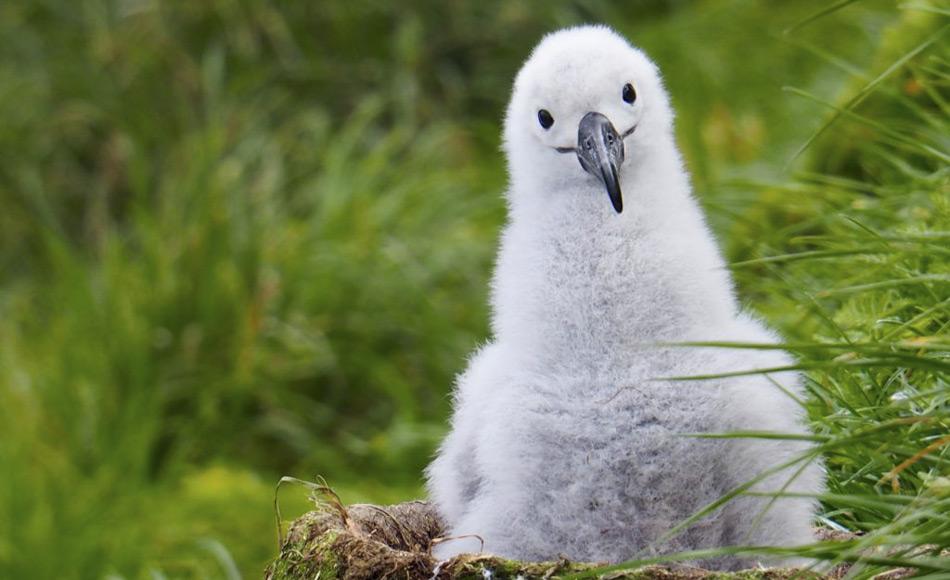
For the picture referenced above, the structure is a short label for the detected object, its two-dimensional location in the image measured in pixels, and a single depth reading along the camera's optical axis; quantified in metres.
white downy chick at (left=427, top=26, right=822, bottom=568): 5.43
